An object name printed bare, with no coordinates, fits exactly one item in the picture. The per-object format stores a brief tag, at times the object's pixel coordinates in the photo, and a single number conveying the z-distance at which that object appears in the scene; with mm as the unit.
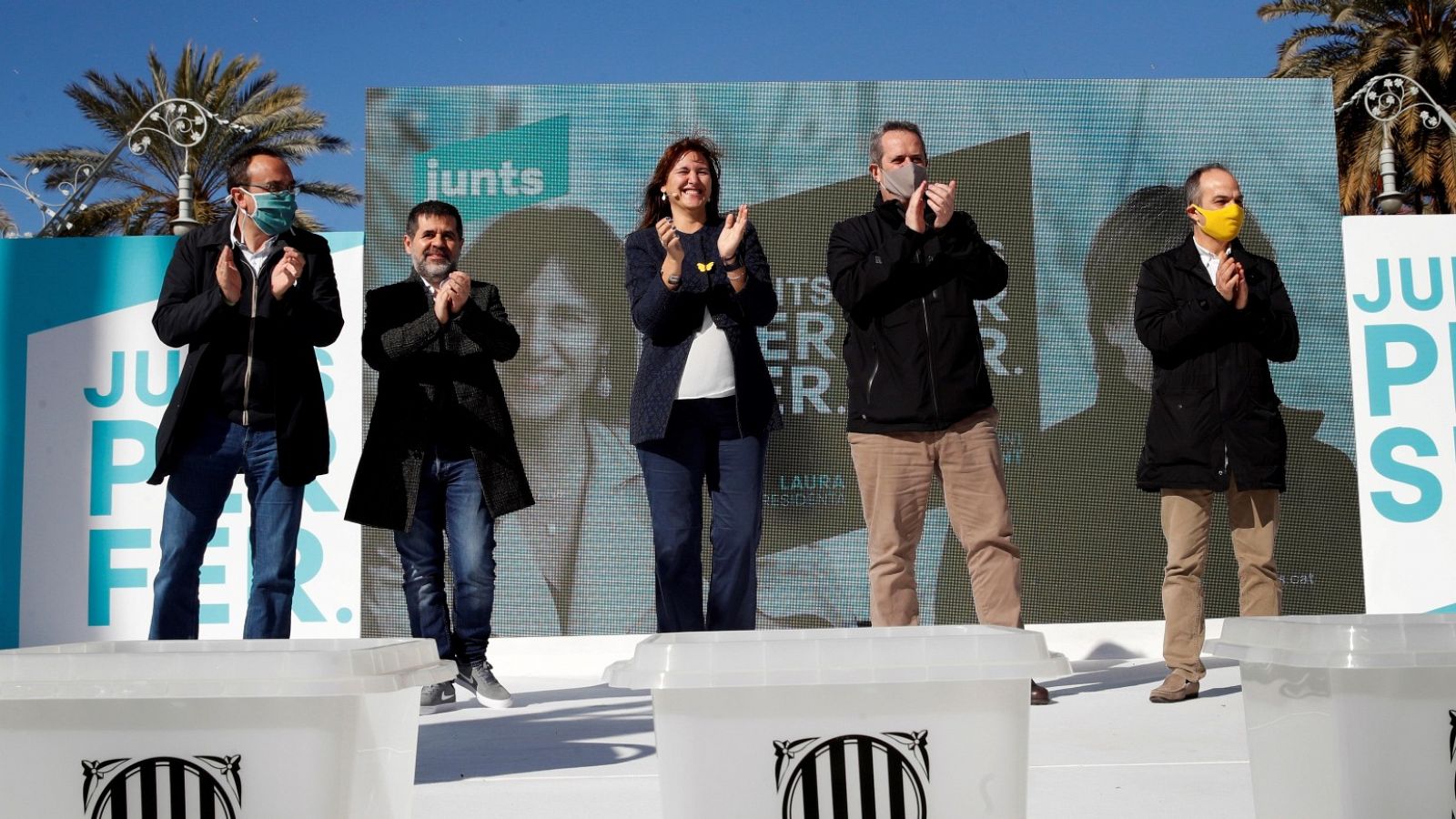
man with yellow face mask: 3350
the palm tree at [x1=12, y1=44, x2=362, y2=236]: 12930
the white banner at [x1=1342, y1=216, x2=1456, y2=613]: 5289
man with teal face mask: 2832
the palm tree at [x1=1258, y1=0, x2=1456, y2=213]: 12086
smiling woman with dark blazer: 2938
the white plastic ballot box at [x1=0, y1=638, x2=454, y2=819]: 1291
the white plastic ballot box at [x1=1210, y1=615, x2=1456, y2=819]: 1309
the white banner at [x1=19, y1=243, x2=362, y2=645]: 5117
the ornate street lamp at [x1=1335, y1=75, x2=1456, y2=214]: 5902
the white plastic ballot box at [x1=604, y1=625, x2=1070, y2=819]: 1297
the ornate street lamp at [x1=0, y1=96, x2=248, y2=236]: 5852
